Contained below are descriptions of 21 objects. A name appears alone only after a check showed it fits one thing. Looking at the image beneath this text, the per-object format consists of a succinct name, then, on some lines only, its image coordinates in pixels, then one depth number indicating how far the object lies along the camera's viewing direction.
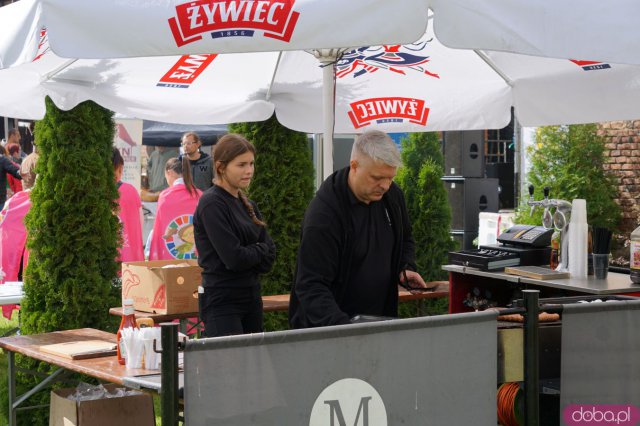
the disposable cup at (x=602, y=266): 8.57
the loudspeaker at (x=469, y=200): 21.97
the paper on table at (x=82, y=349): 7.47
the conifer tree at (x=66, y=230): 10.76
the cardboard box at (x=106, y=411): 7.00
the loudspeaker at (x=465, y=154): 22.52
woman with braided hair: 7.94
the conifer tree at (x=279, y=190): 13.24
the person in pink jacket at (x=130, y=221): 13.01
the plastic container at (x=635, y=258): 8.13
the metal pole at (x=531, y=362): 5.35
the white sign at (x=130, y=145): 21.04
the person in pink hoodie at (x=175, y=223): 13.44
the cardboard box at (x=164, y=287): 9.94
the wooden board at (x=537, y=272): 8.52
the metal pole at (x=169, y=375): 4.38
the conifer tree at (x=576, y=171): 19.41
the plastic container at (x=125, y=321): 7.08
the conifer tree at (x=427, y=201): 15.13
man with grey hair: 6.57
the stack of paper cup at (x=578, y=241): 8.65
